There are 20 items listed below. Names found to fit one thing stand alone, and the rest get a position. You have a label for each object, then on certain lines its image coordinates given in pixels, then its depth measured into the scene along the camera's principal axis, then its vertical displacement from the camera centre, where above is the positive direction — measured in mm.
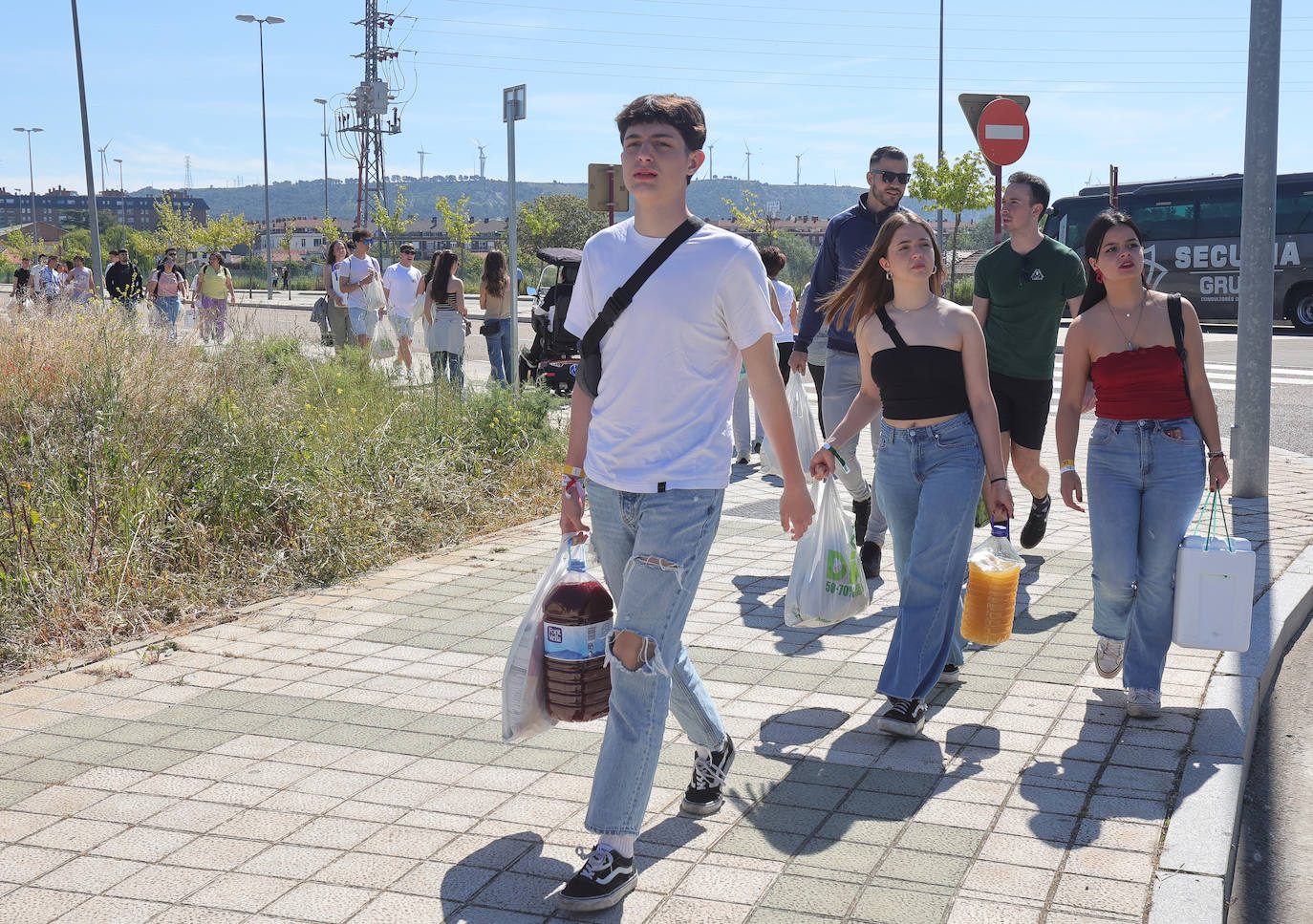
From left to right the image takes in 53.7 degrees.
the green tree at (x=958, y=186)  32062 +2352
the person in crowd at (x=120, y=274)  19817 +161
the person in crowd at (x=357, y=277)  15742 +75
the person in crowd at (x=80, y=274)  25194 +202
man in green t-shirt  6266 -145
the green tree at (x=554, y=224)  58344 +2866
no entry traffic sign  9727 +1109
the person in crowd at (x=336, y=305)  16500 -283
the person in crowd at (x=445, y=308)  12984 -250
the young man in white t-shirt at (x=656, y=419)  3145 -336
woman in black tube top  4348 -555
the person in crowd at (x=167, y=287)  20703 -43
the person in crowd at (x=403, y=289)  15016 -64
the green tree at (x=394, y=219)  55981 +2896
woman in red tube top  4551 -612
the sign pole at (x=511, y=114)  11016 +1441
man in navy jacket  6449 -10
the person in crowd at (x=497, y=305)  13359 -227
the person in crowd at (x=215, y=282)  18488 +27
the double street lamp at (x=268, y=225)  51812 +2526
